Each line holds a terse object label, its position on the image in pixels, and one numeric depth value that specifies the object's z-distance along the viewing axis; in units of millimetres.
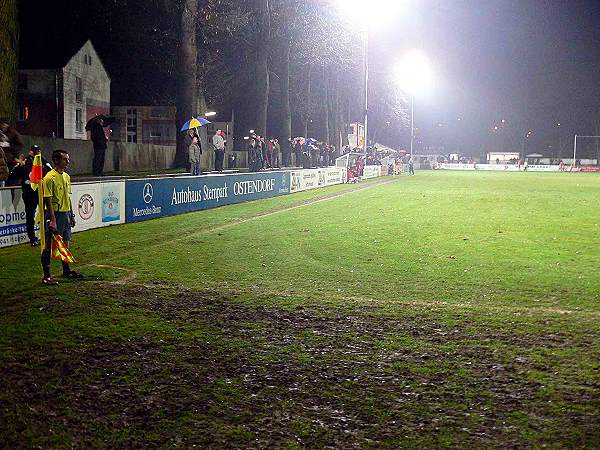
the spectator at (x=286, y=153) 50000
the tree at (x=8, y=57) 20156
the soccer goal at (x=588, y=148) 108438
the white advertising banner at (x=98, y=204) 16172
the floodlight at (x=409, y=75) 60875
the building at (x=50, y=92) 56719
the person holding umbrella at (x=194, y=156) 26734
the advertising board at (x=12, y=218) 13844
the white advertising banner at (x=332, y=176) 40250
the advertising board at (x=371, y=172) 52909
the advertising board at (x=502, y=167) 92625
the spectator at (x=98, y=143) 24656
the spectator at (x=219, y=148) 30953
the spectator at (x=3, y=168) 13719
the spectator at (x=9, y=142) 14578
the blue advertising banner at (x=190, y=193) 19250
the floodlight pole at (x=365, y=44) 44238
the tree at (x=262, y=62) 44544
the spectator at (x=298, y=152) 46150
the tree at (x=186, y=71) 34844
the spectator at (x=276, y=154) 44272
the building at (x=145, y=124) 73750
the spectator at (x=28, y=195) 14102
